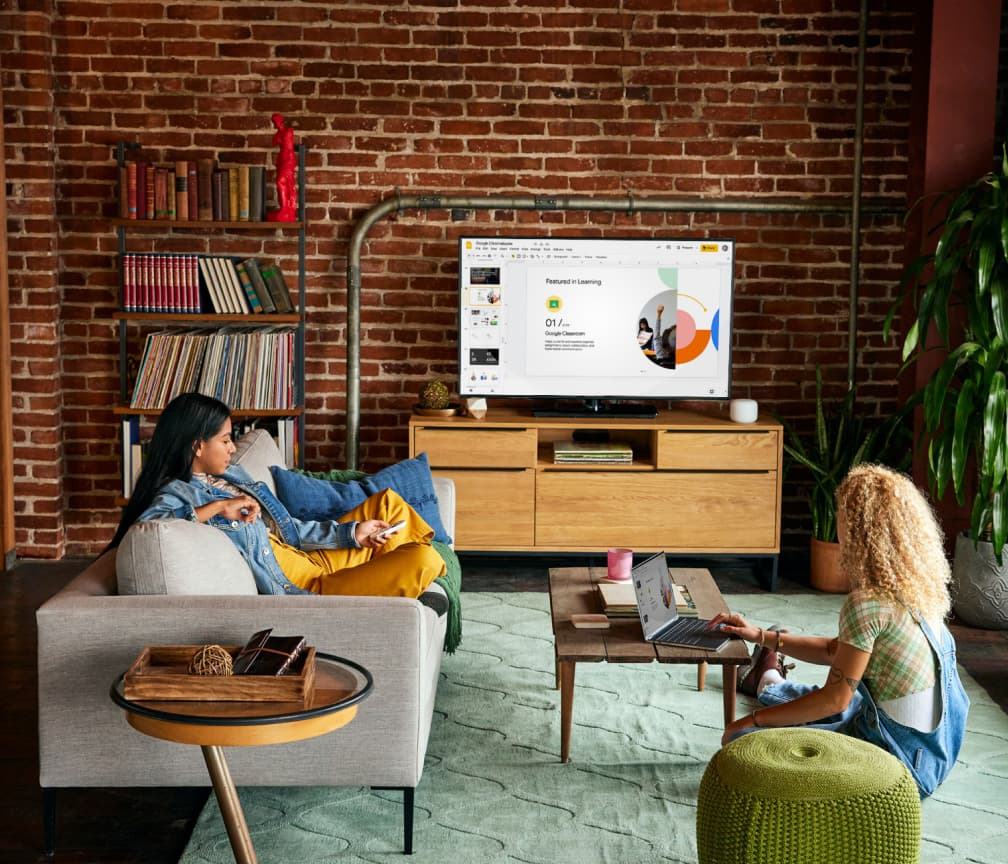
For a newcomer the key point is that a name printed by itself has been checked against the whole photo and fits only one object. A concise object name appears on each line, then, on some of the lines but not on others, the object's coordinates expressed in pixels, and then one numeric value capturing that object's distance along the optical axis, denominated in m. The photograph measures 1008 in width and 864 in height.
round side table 2.18
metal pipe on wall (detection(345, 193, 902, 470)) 5.25
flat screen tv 5.12
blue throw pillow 3.94
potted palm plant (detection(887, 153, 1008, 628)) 4.19
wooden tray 2.25
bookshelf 5.05
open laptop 3.05
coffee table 2.96
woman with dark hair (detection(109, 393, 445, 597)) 3.05
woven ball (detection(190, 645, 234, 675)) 2.29
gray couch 2.61
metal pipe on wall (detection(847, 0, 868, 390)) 5.14
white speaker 5.02
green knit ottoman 2.26
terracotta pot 5.01
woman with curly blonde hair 2.57
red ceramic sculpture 5.02
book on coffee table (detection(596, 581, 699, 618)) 3.25
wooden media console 4.99
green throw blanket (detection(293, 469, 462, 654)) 3.59
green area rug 2.75
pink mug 3.53
